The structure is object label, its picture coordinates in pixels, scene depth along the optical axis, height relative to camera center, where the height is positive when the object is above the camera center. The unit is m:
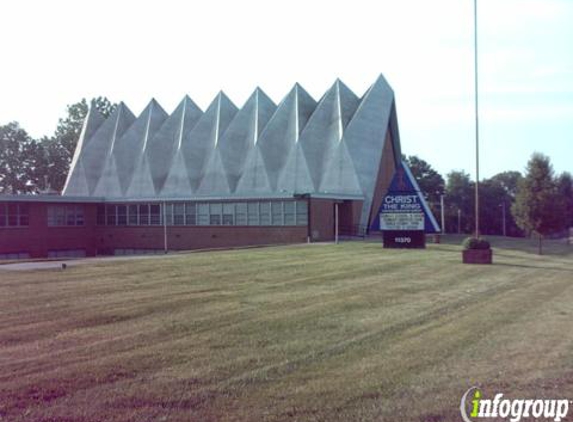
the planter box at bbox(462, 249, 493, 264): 22.08 -1.64
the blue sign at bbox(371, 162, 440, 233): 27.95 +0.08
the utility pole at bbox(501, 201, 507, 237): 83.43 -0.35
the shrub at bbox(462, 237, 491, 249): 22.25 -1.22
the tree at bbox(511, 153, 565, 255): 33.16 +0.49
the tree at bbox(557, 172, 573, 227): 81.48 +3.37
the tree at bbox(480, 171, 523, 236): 88.69 -0.34
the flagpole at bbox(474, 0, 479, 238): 23.80 +4.26
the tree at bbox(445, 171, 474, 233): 87.38 +1.32
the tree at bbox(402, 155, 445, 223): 89.75 +4.73
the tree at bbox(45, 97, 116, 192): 95.38 +11.53
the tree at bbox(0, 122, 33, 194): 89.12 +8.11
